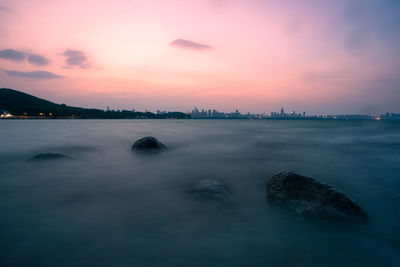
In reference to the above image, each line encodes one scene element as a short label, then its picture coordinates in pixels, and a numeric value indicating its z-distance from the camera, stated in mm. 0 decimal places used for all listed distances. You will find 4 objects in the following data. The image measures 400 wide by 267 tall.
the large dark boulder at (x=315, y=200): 3881
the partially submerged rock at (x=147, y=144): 11777
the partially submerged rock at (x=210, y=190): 5031
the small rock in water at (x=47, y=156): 9044
